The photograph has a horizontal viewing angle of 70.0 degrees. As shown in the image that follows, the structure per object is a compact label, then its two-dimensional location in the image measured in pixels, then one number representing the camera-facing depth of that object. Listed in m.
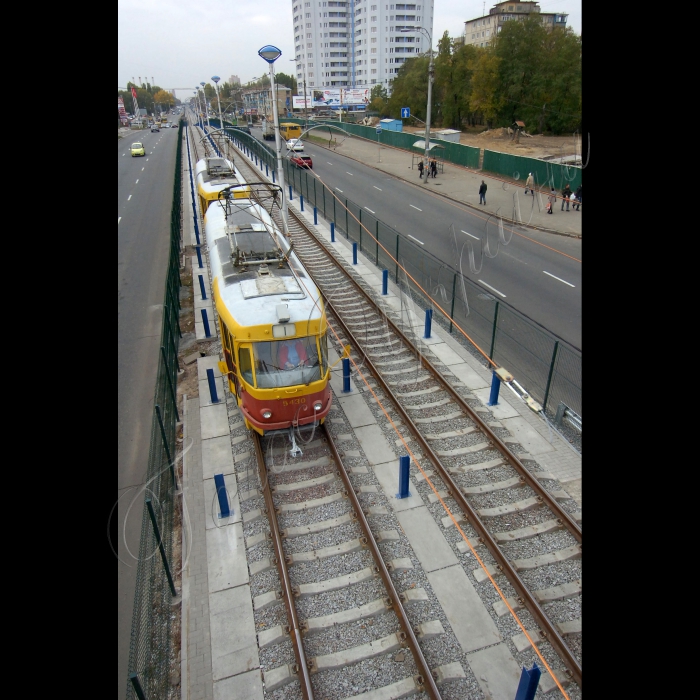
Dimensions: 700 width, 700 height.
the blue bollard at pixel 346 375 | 11.77
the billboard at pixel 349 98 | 86.81
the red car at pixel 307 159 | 41.96
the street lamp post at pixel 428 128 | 30.79
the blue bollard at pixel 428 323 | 14.46
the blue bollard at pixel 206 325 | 14.87
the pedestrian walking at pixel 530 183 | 24.87
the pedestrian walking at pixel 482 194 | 25.70
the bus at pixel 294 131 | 47.89
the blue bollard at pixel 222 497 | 8.25
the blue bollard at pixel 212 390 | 11.64
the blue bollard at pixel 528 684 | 5.25
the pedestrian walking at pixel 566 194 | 17.45
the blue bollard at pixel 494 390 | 11.30
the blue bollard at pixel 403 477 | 8.44
